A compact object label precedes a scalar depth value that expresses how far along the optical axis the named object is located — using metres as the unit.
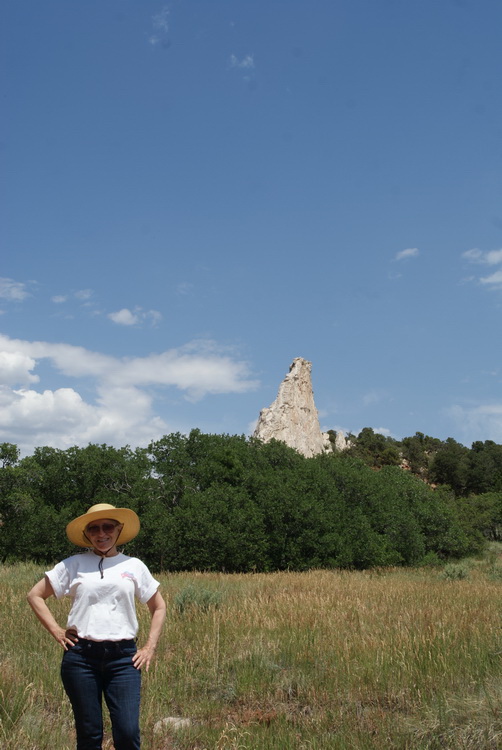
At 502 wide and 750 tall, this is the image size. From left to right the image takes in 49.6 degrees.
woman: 3.63
